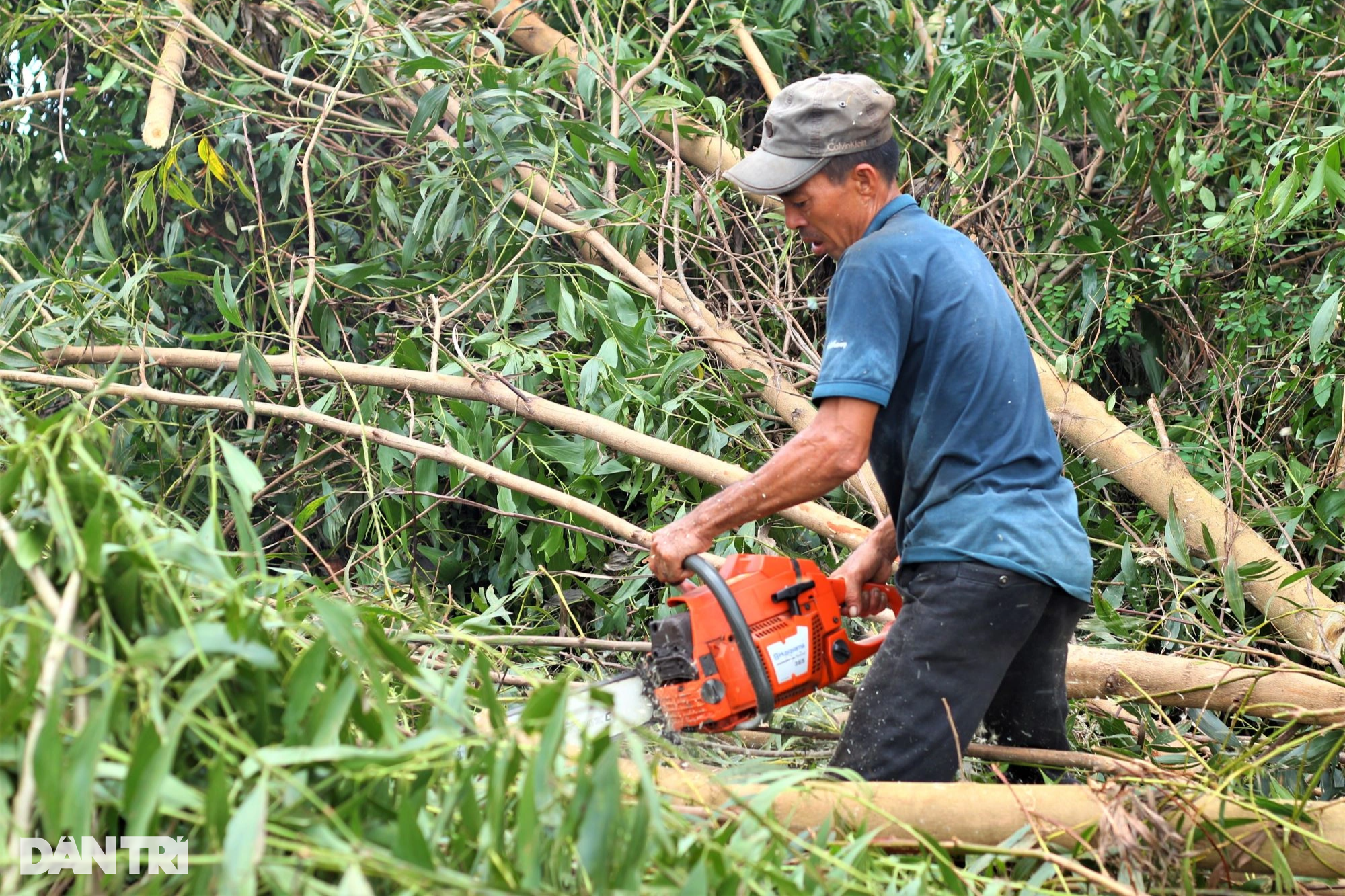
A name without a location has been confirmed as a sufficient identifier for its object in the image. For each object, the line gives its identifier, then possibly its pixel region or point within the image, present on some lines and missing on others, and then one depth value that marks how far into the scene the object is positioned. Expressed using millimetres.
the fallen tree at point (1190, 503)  6066
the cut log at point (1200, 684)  5113
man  4488
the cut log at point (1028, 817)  4035
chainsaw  4594
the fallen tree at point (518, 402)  6340
